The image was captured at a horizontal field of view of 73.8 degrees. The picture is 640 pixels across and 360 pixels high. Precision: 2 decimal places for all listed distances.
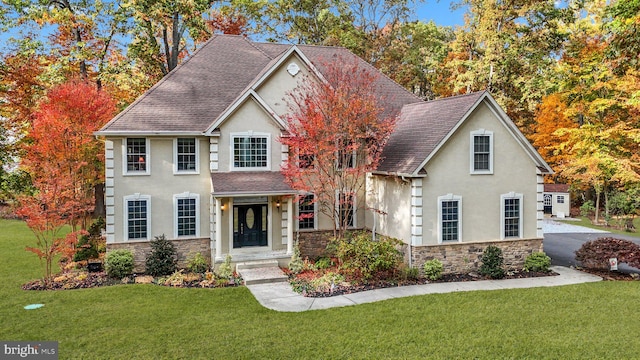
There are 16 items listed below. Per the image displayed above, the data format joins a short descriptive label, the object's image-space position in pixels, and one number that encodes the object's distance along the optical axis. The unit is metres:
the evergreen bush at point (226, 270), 16.36
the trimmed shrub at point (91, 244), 18.36
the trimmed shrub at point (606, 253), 16.91
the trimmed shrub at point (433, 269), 16.20
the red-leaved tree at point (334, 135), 16.06
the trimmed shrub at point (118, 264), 16.27
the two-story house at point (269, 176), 16.77
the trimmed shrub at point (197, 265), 17.20
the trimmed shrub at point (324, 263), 17.64
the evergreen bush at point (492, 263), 16.55
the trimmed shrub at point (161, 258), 16.69
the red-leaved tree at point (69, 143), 17.06
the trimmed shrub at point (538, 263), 17.30
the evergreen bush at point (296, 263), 17.23
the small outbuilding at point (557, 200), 35.06
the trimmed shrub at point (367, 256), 15.59
